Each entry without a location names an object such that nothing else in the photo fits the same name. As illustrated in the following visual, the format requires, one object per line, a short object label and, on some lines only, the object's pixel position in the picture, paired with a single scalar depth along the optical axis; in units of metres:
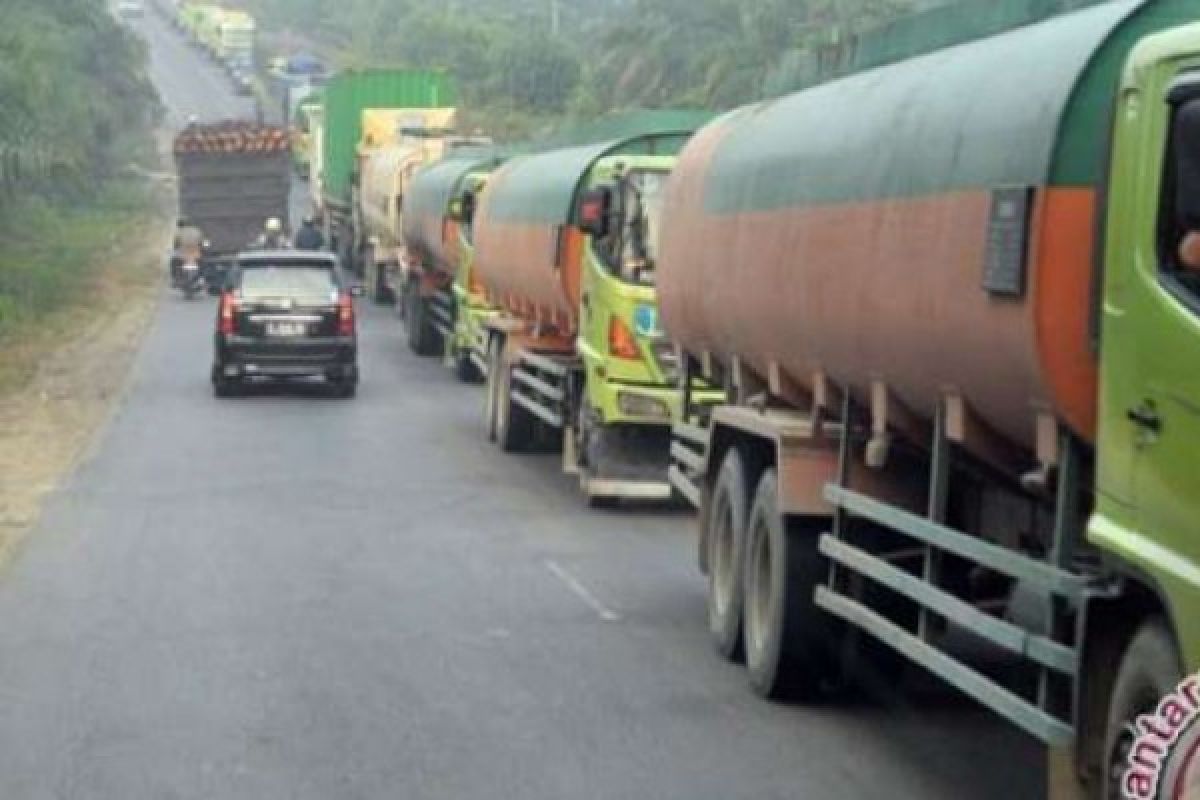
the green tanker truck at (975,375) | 8.01
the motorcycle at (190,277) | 50.50
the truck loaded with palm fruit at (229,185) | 51.69
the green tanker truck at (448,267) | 32.03
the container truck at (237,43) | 124.25
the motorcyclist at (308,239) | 48.53
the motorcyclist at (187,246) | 50.28
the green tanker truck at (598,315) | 21.11
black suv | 31.97
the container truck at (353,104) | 55.59
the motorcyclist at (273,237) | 46.09
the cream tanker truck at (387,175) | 43.75
